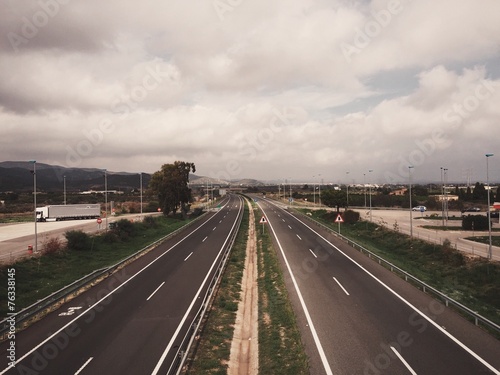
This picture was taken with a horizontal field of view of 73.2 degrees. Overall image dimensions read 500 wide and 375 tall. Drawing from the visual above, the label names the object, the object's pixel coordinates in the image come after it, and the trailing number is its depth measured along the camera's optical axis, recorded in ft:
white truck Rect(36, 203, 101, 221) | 228.22
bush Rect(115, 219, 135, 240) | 145.07
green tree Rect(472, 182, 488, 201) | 333.21
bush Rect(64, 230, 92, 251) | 115.34
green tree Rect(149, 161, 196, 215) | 212.02
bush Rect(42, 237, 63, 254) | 103.64
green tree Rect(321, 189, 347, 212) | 222.48
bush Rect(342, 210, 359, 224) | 201.67
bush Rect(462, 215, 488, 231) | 157.07
